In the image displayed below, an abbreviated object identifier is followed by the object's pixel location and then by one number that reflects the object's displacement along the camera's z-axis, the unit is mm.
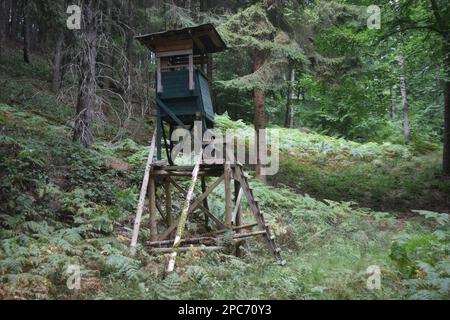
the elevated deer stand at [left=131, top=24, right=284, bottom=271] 8828
